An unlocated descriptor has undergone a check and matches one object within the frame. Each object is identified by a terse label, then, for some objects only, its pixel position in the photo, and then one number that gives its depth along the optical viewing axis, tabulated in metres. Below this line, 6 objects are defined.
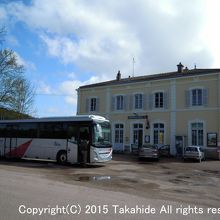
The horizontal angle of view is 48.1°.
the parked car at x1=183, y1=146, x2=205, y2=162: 19.65
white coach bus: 14.49
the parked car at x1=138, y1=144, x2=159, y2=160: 19.40
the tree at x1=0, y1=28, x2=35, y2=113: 25.77
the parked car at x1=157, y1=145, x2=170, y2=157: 23.15
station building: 22.59
